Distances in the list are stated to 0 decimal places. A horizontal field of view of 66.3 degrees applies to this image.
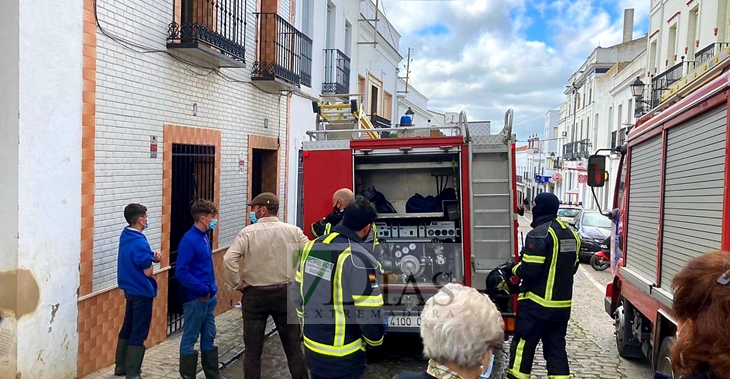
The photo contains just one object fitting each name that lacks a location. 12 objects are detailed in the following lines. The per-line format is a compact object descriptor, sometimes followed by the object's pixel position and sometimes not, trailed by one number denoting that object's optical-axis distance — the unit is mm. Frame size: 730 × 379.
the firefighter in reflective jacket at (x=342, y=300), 3432
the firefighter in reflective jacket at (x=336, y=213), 5887
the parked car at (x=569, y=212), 17484
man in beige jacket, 4957
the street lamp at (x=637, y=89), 10797
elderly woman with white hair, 2139
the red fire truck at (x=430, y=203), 6078
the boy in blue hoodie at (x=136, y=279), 4957
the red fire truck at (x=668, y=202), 3497
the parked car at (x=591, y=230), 14516
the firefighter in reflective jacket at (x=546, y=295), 4746
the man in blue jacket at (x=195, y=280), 4973
